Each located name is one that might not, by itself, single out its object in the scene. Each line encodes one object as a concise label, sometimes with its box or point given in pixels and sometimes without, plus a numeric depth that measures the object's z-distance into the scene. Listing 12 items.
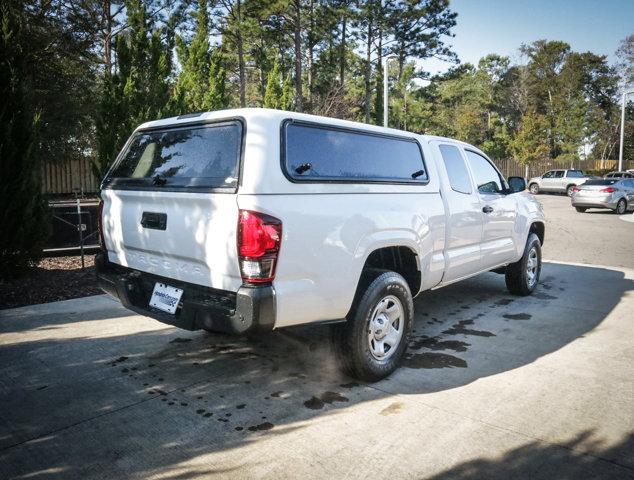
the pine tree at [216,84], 23.14
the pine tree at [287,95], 24.62
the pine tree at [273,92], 24.52
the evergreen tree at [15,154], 6.18
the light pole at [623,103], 27.41
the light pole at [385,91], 20.83
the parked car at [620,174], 29.42
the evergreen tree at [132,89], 9.46
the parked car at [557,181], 29.84
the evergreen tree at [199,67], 23.21
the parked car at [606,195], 18.48
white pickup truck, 2.94
